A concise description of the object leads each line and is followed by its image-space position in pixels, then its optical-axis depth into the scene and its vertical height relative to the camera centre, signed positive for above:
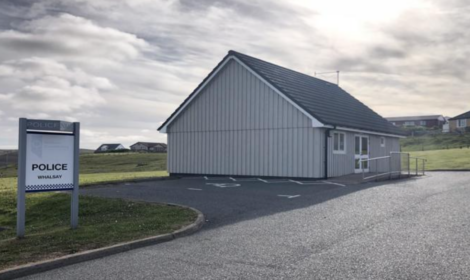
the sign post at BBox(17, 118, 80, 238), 8.48 -0.14
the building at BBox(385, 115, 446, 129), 113.34 +9.34
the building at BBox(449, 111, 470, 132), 90.31 +7.42
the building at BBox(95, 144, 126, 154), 108.18 +1.59
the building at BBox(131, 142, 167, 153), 97.04 +1.72
